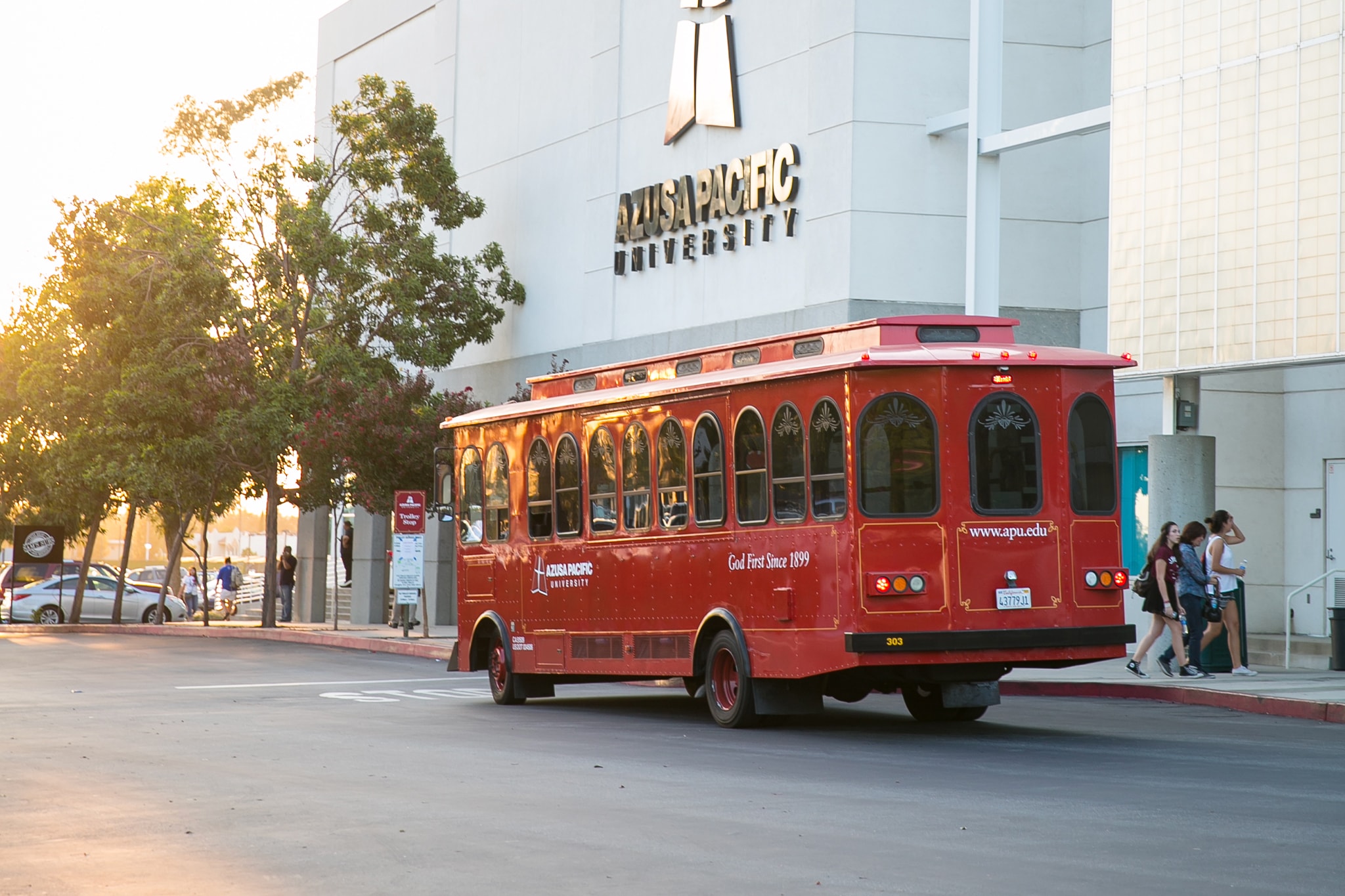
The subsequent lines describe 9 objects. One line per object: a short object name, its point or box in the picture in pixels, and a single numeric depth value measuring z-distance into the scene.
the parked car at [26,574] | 48.59
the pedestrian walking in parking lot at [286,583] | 48.03
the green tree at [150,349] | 40.22
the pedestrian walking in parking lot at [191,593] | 56.44
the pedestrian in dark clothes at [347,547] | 47.50
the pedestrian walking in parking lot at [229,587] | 53.75
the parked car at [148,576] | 66.44
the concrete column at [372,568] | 44.41
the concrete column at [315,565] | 49.22
